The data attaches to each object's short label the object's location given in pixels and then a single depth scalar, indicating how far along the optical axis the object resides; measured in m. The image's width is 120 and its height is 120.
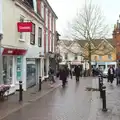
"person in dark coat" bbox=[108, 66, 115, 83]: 28.27
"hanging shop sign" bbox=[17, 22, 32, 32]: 18.07
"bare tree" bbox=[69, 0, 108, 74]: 55.97
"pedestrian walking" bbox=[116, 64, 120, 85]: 26.45
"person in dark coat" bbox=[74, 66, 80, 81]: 31.72
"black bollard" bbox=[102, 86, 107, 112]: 12.09
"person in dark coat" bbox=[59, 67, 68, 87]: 25.88
